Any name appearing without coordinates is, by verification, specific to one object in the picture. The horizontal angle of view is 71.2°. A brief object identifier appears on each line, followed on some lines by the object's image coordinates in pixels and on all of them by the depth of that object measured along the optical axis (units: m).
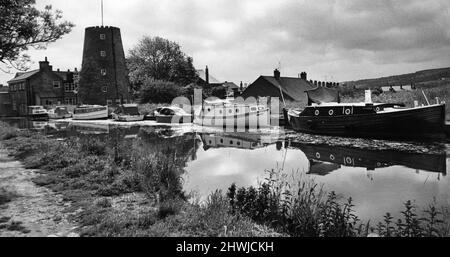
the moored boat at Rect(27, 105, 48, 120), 46.31
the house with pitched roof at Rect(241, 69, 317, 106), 49.03
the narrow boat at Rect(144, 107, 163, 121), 36.25
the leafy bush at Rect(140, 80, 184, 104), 46.25
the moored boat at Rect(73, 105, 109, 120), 39.78
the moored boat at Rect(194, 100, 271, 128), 27.12
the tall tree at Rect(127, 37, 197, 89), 62.59
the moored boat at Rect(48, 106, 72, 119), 44.91
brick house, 56.72
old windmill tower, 48.81
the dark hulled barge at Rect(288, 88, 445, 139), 19.03
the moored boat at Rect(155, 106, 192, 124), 32.53
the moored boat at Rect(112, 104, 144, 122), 35.31
